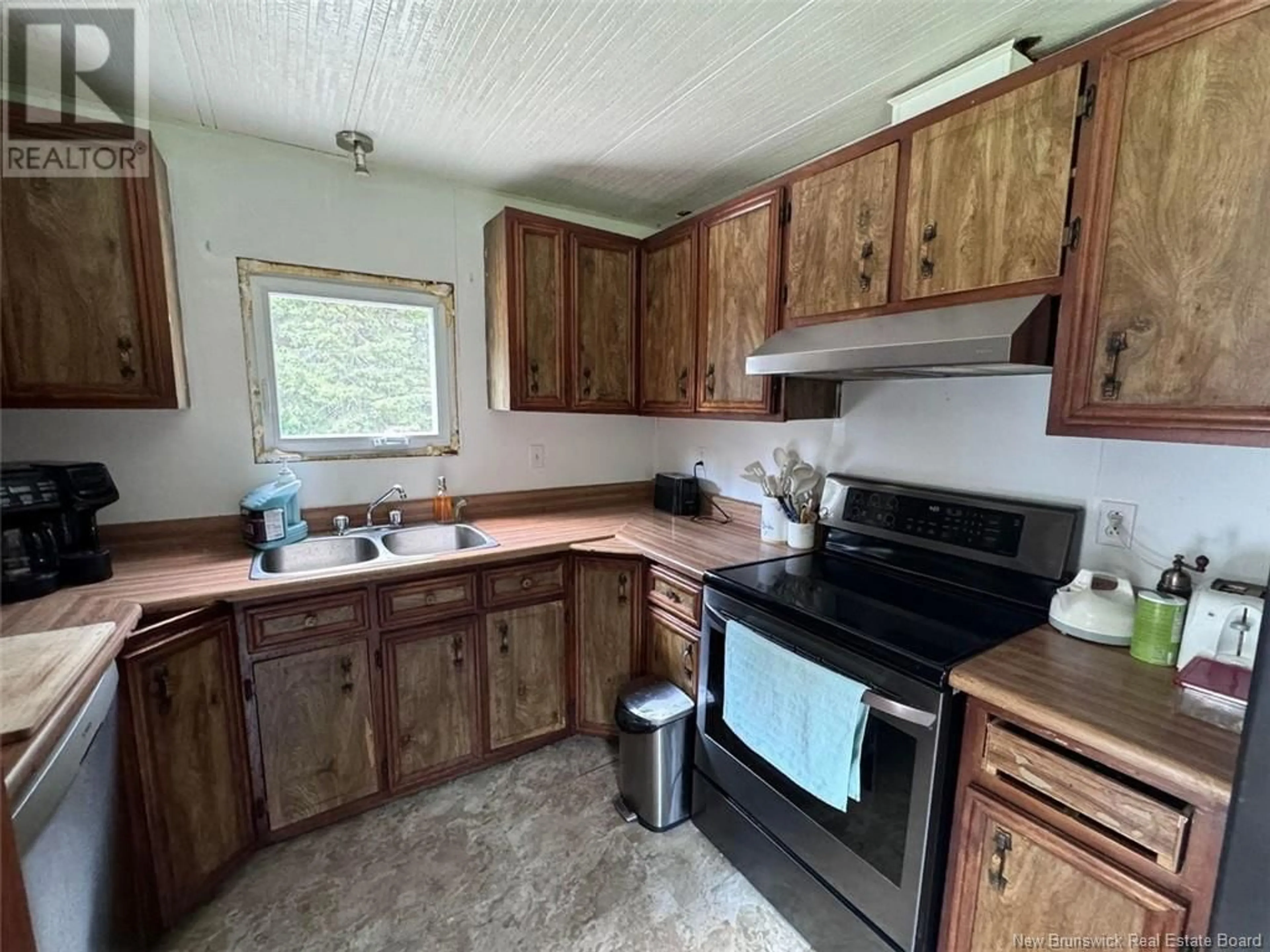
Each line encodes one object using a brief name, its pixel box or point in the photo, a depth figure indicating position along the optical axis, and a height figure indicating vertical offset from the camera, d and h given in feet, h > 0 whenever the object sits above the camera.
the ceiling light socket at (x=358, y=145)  6.28 +3.13
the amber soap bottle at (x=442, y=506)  8.02 -1.36
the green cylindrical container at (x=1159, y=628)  3.77 -1.45
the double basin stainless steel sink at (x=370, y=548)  6.46 -1.74
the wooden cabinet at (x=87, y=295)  5.02 +1.11
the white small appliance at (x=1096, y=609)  4.12 -1.47
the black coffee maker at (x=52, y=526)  4.72 -1.07
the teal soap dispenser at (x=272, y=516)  6.37 -1.22
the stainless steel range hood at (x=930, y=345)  3.95 +0.59
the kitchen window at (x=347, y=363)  6.89 +0.68
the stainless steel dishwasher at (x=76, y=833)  2.91 -2.57
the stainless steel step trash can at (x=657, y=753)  5.99 -3.76
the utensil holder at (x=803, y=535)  6.79 -1.47
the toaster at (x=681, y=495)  8.77 -1.28
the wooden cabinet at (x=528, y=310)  7.40 +1.45
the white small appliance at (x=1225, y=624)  3.44 -1.30
